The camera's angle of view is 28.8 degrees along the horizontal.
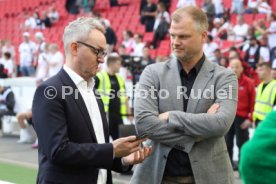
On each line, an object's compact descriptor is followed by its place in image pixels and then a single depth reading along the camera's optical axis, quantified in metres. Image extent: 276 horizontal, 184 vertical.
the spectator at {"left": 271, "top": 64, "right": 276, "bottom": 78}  7.88
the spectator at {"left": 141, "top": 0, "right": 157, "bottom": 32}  18.41
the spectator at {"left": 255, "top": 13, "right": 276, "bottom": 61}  12.94
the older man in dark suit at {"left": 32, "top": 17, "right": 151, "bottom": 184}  2.65
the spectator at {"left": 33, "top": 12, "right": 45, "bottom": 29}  24.42
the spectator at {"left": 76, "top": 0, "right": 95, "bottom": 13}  23.11
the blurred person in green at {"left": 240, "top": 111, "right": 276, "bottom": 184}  1.57
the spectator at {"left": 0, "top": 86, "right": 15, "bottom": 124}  13.23
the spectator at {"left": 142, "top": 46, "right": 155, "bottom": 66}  13.08
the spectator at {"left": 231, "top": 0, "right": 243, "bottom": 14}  16.47
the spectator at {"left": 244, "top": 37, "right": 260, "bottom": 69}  12.37
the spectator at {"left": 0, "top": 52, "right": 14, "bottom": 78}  16.82
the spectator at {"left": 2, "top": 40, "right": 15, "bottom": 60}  19.04
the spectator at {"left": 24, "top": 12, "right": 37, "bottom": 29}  24.38
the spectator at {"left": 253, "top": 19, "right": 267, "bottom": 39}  13.34
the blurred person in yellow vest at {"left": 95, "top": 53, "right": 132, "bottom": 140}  8.41
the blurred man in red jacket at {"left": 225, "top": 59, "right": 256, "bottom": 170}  8.26
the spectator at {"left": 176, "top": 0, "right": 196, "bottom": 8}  17.19
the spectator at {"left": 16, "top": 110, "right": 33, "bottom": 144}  11.98
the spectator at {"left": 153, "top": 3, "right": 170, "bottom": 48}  17.06
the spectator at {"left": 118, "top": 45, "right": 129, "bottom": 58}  14.97
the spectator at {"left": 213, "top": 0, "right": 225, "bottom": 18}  16.48
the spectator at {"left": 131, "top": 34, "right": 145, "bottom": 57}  15.67
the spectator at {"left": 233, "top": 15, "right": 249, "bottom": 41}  14.52
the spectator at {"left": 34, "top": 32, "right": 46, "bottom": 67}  18.39
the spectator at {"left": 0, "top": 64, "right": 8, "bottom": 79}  15.45
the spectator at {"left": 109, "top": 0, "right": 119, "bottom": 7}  23.33
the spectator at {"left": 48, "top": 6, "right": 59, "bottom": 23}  24.66
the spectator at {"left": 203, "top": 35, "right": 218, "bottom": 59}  13.31
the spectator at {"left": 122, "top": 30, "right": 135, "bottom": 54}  16.40
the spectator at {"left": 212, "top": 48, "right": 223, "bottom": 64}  12.11
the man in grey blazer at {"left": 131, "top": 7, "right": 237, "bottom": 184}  3.03
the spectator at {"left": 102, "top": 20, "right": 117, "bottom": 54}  17.05
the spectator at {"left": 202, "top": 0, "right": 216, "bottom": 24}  16.17
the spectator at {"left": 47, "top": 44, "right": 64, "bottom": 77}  14.55
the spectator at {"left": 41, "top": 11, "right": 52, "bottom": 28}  24.44
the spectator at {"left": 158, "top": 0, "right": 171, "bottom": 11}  18.33
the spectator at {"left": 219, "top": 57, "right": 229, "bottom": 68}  10.54
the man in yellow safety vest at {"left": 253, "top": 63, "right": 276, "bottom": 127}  7.61
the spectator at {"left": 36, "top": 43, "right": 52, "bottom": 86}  15.11
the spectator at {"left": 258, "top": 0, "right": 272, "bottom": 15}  15.46
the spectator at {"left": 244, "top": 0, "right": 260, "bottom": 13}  15.83
